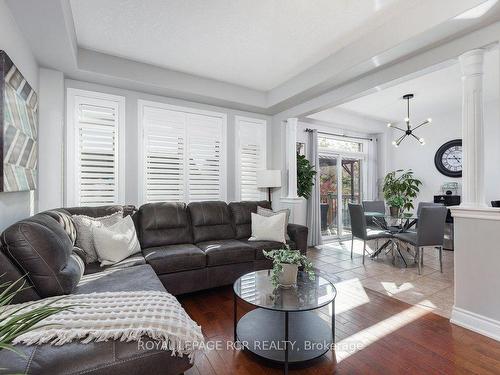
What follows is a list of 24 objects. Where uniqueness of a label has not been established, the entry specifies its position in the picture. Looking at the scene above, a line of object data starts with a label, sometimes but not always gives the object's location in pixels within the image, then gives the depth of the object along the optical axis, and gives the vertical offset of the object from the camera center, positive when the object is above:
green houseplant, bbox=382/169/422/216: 5.73 +0.04
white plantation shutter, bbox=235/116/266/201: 4.39 +0.57
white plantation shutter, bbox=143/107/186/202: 3.66 +0.47
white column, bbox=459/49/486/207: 2.22 +0.51
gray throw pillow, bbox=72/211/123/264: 2.52 -0.46
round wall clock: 5.29 +0.63
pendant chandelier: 4.54 +1.60
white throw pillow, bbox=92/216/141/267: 2.51 -0.55
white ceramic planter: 2.02 -0.67
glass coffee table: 1.78 -1.12
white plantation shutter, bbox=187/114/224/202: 3.97 +0.47
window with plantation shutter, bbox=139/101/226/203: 3.66 +0.50
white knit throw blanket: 1.23 -0.68
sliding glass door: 5.80 +0.10
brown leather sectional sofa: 1.17 -0.70
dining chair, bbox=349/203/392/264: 4.12 -0.63
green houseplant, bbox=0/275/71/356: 0.67 -0.37
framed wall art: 1.83 +0.46
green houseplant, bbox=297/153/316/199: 4.77 +0.21
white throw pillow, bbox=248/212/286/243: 3.48 -0.55
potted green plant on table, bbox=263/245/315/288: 2.02 -0.62
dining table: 4.23 -0.59
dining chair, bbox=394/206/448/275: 3.59 -0.55
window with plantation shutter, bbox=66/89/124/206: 3.19 +0.49
